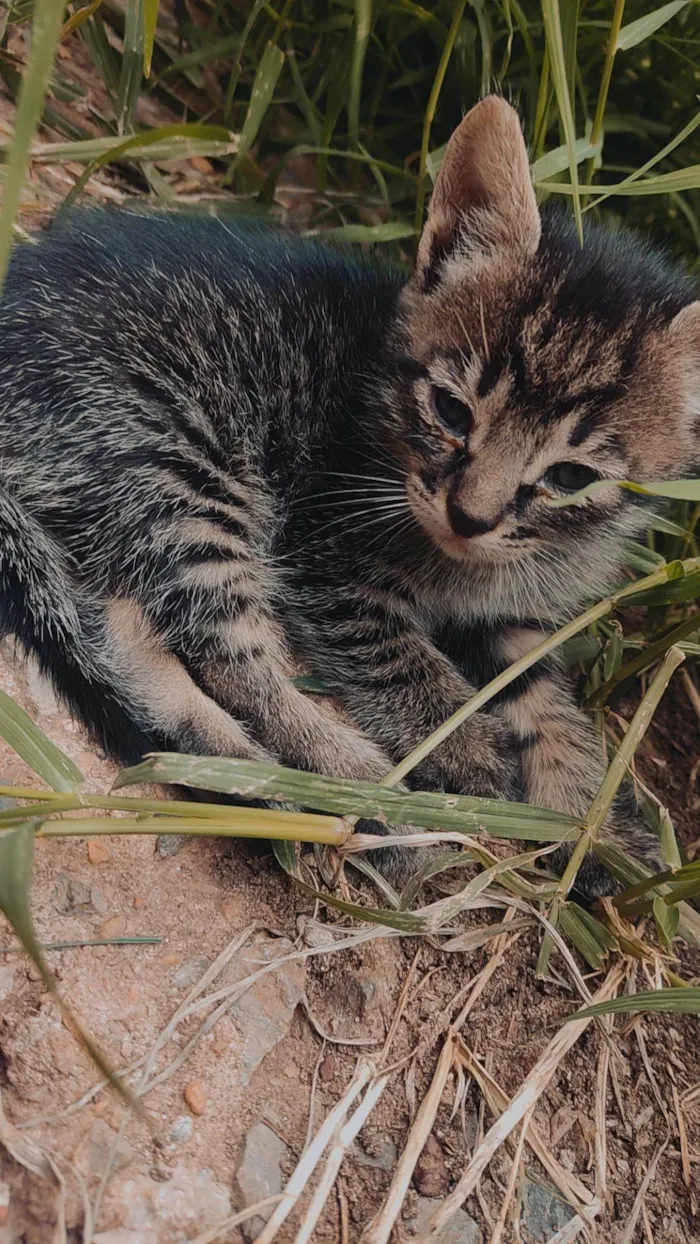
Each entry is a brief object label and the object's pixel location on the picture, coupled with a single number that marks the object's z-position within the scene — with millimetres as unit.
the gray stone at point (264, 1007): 229
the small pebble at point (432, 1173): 224
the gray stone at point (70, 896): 231
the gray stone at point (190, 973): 231
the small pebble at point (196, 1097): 220
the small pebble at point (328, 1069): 231
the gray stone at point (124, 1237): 201
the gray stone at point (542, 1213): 226
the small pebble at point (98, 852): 239
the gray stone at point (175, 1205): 205
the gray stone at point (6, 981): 218
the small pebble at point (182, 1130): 216
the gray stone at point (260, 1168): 214
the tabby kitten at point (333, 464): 257
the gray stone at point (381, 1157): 224
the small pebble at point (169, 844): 245
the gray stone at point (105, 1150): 207
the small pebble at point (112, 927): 231
